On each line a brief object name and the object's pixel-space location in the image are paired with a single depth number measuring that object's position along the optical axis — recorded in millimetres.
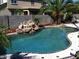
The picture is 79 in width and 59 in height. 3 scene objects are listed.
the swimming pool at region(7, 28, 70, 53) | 4887
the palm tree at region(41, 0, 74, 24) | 10766
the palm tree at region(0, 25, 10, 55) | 3662
